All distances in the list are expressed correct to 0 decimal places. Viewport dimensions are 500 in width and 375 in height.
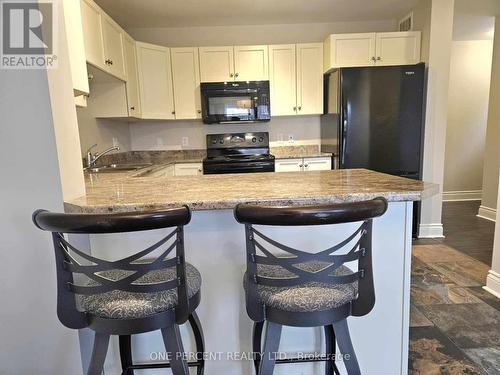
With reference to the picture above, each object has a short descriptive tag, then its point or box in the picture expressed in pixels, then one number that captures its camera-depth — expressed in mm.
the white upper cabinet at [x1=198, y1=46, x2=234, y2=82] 3721
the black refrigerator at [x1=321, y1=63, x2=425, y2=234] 3203
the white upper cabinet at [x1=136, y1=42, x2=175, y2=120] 3490
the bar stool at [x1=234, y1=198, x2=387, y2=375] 826
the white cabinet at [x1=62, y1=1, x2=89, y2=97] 1517
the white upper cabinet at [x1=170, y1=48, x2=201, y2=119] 3709
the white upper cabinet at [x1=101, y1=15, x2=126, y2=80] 2613
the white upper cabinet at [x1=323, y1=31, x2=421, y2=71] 3506
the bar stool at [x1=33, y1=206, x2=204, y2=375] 807
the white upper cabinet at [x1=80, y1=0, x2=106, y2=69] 2227
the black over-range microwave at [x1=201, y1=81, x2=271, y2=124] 3662
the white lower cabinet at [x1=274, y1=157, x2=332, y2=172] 3631
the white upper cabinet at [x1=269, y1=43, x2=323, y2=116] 3771
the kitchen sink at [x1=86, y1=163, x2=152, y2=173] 2745
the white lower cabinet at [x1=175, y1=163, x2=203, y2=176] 3680
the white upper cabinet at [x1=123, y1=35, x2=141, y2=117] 3125
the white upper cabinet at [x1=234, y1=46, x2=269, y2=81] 3736
